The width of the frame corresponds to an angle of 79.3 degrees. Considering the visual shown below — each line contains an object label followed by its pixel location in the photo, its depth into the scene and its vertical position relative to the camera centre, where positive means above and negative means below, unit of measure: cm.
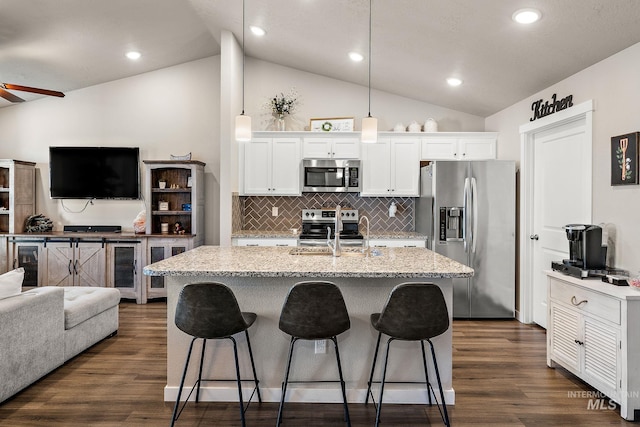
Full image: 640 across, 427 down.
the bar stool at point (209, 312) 217 -58
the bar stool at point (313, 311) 217 -57
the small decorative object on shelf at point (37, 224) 532 -20
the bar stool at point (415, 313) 215 -58
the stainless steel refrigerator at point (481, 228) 438 -20
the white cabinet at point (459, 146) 499 +83
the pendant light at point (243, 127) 294 +64
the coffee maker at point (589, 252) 287 -32
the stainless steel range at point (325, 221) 504 -14
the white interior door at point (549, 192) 342 +19
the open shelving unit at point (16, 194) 520 +22
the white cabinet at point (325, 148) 507 +82
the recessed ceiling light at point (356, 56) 439 +177
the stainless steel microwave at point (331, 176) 494 +44
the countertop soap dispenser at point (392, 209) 523 +2
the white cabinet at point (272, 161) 506 +64
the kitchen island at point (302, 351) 259 -96
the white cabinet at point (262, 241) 477 -38
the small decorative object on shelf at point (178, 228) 528 -26
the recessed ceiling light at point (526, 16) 267 +138
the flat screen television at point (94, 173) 542 +52
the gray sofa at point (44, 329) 253 -92
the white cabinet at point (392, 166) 504 +58
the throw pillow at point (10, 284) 265 -52
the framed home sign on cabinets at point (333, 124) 518 +116
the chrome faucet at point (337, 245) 297 -27
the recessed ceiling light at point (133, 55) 486 +198
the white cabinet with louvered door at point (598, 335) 237 -86
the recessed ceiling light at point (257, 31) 439 +207
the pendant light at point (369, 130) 295 +62
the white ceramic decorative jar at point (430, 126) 506 +111
